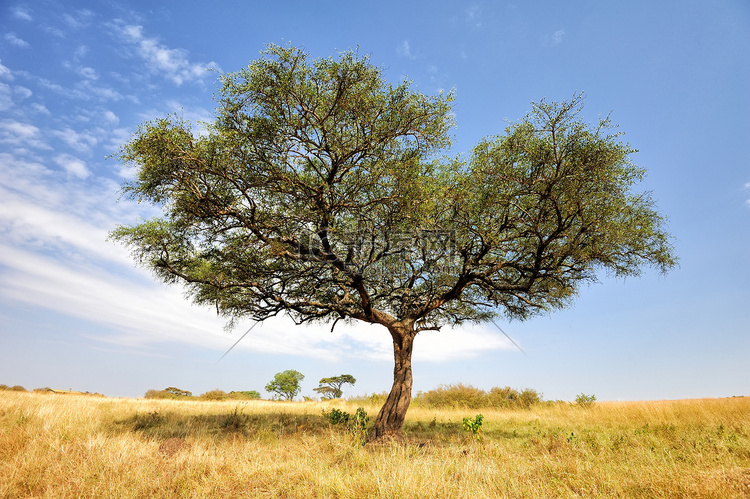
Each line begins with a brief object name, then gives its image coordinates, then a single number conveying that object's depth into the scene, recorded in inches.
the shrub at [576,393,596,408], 807.4
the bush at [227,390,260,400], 1378.0
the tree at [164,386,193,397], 1568.7
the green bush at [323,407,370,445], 444.9
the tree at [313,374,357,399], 1844.2
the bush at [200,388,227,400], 1260.1
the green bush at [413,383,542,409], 972.6
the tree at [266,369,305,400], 2118.6
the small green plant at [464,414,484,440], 439.5
